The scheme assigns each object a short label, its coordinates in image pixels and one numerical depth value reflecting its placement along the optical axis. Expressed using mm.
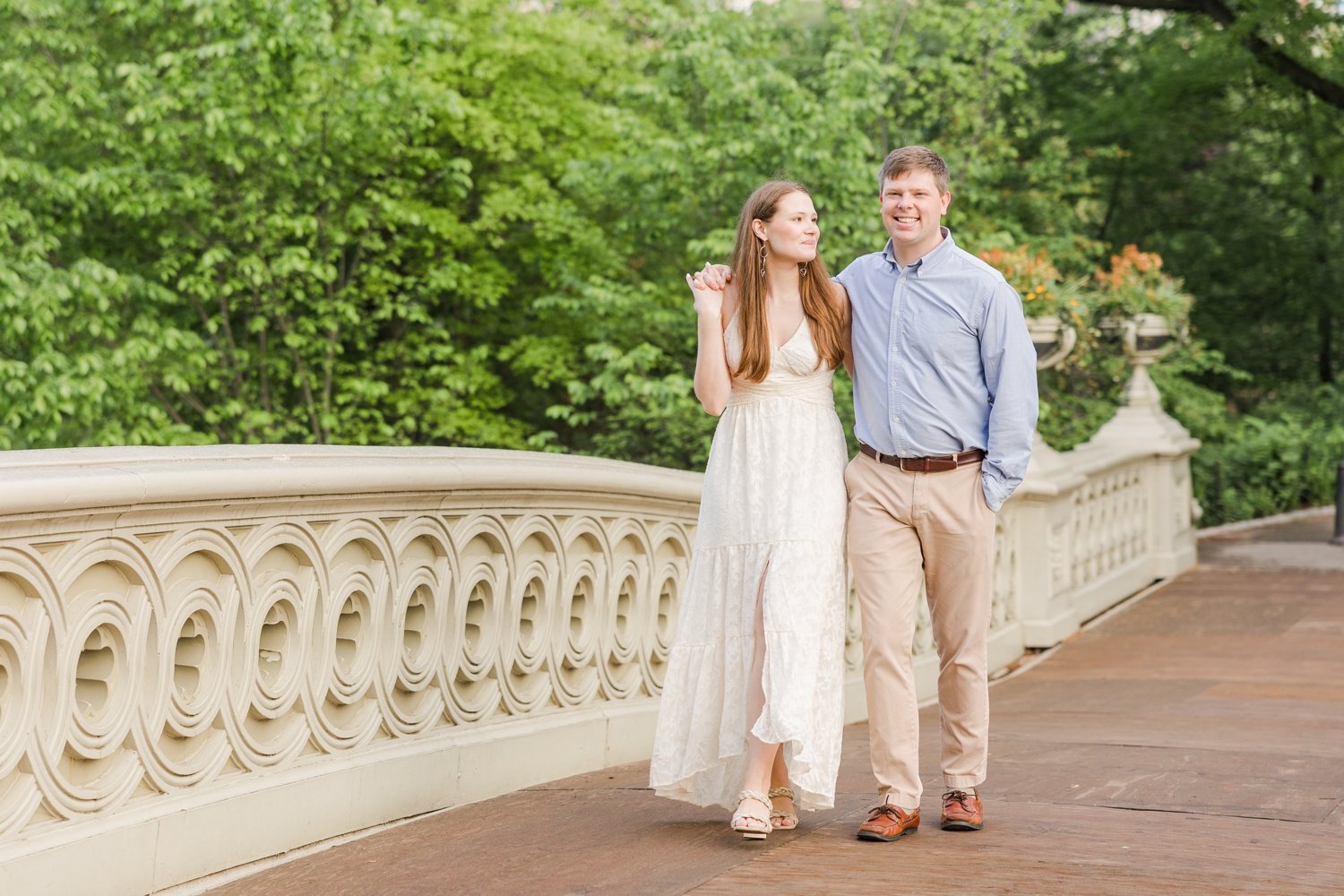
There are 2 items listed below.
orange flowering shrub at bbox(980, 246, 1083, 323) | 12039
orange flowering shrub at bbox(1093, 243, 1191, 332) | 13227
